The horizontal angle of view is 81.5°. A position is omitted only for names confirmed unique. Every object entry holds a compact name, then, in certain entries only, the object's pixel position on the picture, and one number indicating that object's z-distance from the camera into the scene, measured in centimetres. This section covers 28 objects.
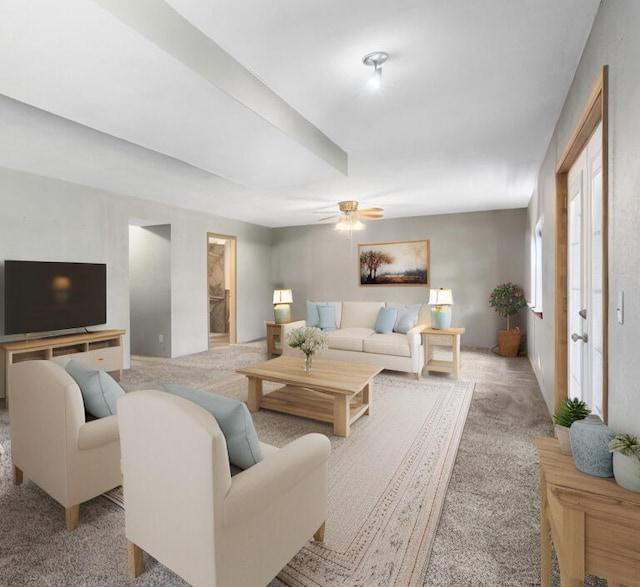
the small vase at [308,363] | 349
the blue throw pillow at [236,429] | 143
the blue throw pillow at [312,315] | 584
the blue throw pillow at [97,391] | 201
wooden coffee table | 301
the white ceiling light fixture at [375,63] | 204
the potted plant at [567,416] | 138
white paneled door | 198
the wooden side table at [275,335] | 598
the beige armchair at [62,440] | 181
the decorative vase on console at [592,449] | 116
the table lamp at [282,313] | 602
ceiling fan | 550
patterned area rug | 161
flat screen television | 391
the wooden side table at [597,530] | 99
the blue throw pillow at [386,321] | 526
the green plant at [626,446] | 107
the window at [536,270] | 475
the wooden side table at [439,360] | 462
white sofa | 466
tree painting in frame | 713
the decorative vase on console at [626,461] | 105
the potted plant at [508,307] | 598
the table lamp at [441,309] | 492
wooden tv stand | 378
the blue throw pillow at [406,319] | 513
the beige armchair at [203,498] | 120
